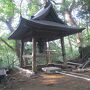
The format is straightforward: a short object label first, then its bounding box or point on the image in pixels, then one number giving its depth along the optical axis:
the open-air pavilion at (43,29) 5.60
